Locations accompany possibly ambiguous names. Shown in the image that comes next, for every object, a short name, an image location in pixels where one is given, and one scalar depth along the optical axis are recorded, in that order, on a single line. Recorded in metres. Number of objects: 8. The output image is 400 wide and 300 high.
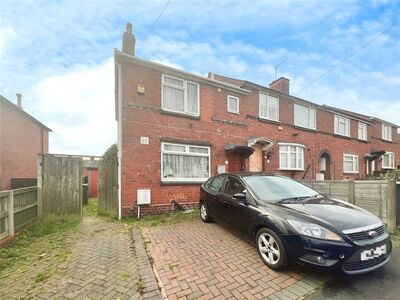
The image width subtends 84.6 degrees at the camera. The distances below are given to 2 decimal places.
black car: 3.00
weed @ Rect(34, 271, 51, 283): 3.32
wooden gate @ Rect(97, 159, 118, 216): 7.78
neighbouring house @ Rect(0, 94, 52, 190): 13.30
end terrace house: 8.01
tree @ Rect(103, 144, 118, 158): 17.47
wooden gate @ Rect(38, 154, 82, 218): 6.73
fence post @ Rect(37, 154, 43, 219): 6.62
